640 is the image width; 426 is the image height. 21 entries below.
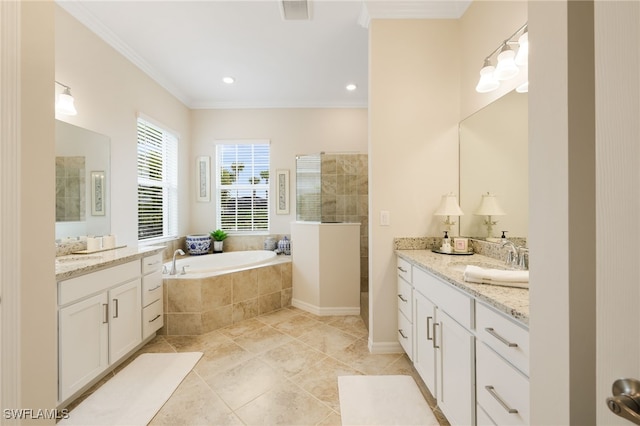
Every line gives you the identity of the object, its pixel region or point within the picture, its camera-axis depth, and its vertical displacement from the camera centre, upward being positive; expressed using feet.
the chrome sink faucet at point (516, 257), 4.97 -0.90
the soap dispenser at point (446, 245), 6.73 -0.88
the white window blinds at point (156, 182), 10.48 +1.41
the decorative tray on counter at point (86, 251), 7.14 -1.09
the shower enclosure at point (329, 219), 10.31 -0.28
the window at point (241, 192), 14.01 +1.14
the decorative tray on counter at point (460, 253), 6.56 -1.06
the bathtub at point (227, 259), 10.85 -2.22
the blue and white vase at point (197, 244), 12.59 -1.56
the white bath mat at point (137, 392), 5.04 -4.06
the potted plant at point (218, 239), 13.21 -1.38
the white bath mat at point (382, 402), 4.98 -4.05
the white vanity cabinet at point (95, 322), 5.10 -2.53
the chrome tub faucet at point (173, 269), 9.02 -2.02
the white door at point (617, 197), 1.34 +0.08
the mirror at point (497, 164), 5.18 +1.13
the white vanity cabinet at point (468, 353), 3.07 -2.18
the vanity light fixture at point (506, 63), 4.92 +3.01
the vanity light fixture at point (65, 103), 6.55 +2.85
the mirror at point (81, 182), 6.91 +0.93
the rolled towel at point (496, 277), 3.72 -0.99
